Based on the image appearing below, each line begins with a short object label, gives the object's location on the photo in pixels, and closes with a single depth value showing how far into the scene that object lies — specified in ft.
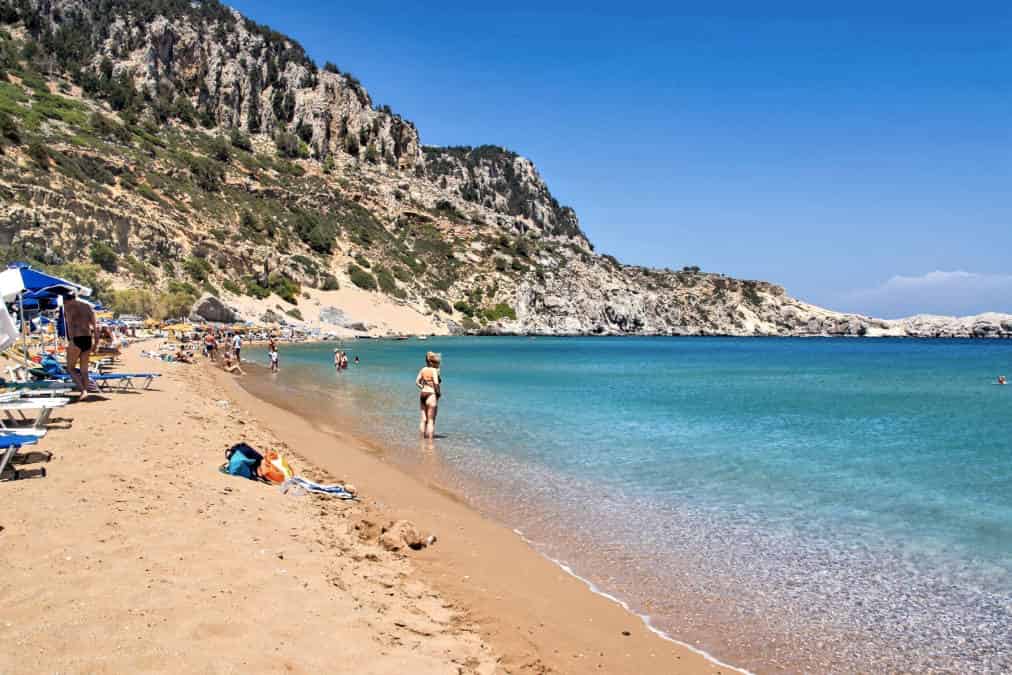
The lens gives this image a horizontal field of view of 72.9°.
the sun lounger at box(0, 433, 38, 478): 22.45
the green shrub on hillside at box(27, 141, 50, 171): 195.62
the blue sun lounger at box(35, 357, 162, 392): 50.14
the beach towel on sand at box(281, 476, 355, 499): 26.86
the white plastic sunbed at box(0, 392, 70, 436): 29.09
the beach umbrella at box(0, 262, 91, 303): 40.29
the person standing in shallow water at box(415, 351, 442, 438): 45.90
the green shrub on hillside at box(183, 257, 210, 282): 200.95
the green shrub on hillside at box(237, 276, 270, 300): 220.02
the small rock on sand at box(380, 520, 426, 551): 20.83
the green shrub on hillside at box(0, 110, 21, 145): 198.73
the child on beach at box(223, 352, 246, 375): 98.12
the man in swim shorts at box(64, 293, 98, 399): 41.50
